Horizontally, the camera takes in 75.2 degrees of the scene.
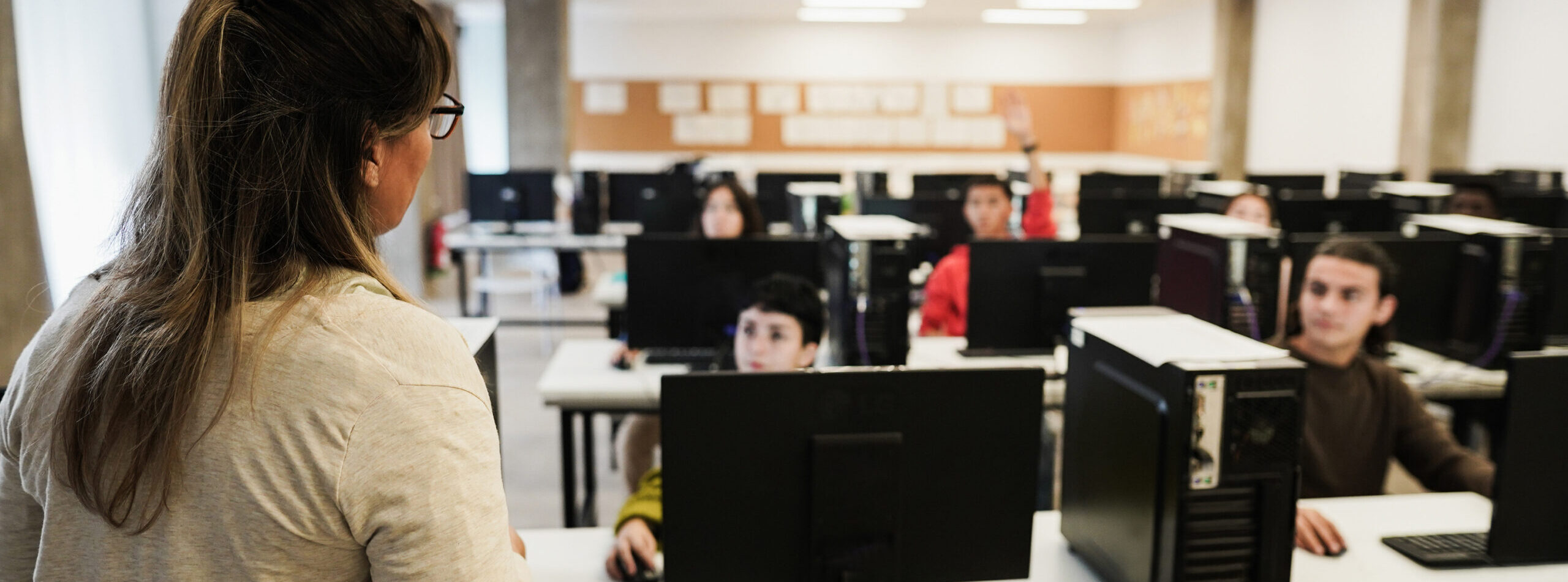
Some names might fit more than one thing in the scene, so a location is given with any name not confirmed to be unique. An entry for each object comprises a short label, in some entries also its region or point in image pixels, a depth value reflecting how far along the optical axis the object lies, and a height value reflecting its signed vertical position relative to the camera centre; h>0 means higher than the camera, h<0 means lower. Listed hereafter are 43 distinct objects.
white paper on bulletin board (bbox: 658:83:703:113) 11.51 +0.73
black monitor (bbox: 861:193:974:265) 5.16 -0.27
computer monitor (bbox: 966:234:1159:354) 3.01 -0.34
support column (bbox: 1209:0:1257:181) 9.43 +0.79
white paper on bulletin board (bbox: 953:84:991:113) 11.75 +0.78
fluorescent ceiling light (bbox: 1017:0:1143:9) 9.30 +1.51
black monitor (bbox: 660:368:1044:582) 1.35 -0.41
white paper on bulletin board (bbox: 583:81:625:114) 11.46 +0.71
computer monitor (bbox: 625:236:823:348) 2.98 -0.36
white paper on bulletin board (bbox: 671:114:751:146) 11.62 +0.38
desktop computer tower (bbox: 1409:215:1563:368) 3.05 -0.36
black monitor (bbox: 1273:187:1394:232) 4.82 -0.20
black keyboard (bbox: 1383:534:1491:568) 1.67 -0.63
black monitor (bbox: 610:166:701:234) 6.49 -0.18
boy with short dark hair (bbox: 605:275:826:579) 2.55 -0.41
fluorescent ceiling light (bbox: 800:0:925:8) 9.42 +1.50
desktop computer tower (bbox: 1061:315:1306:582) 1.36 -0.39
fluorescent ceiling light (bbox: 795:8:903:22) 10.32 +1.56
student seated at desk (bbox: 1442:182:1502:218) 4.76 -0.12
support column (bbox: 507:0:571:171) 8.68 +0.66
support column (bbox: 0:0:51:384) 2.89 -0.21
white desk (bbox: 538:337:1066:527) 2.87 -0.64
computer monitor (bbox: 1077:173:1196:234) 5.25 -0.21
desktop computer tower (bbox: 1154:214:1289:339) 3.02 -0.32
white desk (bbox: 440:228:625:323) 6.12 -0.50
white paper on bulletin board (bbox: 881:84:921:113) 11.68 +0.76
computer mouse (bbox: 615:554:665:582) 1.64 -0.66
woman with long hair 0.69 -0.14
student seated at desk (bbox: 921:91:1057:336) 3.79 -0.25
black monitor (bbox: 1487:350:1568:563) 1.51 -0.45
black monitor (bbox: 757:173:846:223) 6.39 -0.19
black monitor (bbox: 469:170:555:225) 6.45 -0.23
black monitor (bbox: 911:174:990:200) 6.66 -0.11
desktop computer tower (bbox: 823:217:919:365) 2.92 -0.37
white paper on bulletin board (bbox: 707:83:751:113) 11.55 +0.74
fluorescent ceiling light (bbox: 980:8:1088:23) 10.38 +1.58
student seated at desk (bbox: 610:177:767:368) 4.21 -0.21
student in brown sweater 2.28 -0.57
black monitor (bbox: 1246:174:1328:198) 6.65 -0.07
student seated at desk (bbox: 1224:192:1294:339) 4.22 -0.16
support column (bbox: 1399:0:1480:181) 6.79 +0.60
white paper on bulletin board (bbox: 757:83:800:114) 11.61 +0.74
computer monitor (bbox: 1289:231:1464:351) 3.08 -0.33
